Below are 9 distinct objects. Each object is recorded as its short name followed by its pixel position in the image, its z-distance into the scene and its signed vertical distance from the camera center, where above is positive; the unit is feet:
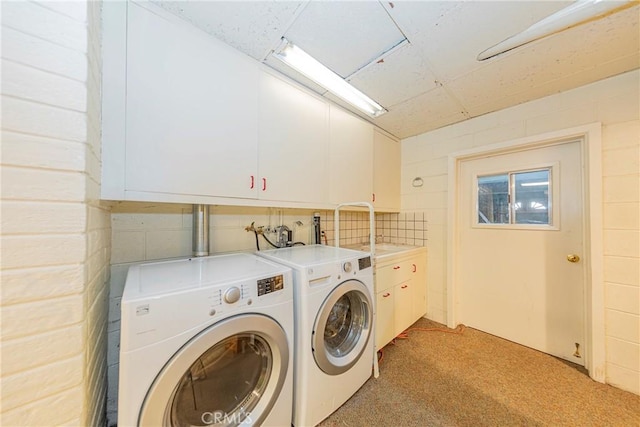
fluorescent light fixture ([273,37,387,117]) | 4.54 +3.47
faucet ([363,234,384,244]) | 9.65 -1.03
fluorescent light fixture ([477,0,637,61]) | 3.49 +3.45
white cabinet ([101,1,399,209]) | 3.31 +1.85
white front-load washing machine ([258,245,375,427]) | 3.81 -2.40
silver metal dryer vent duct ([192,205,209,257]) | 4.66 -0.37
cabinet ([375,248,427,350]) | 5.98 -2.48
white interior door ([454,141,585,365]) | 5.82 -1.05
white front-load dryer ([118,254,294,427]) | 2.34 -1.66
